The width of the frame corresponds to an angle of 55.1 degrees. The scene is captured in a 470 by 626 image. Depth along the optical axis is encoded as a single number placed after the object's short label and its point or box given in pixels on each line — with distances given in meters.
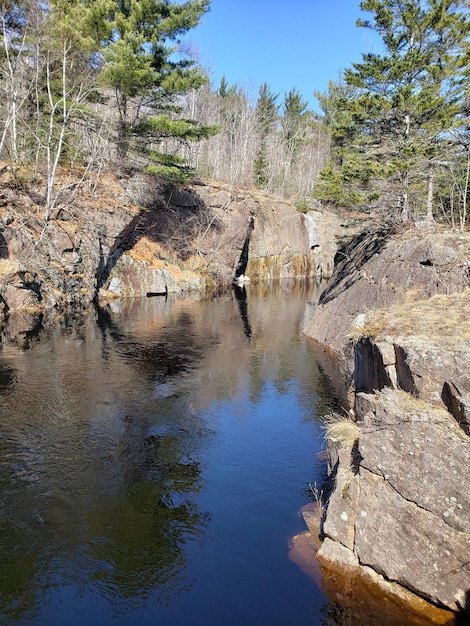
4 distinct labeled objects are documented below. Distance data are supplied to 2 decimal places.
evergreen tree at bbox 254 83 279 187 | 57.38
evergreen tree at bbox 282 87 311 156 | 65.38
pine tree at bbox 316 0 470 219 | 18.39
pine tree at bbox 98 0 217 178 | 27.53
